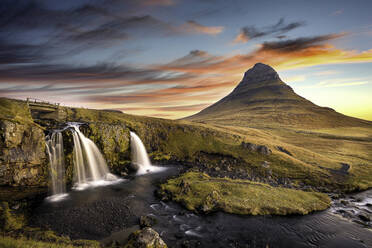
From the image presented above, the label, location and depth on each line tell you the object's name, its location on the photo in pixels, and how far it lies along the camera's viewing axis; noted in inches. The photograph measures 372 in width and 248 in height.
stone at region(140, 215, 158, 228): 893.8
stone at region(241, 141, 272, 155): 2234.3
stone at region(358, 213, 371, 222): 1039.5
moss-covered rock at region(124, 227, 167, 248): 668.1
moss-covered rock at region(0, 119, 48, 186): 1064.3
